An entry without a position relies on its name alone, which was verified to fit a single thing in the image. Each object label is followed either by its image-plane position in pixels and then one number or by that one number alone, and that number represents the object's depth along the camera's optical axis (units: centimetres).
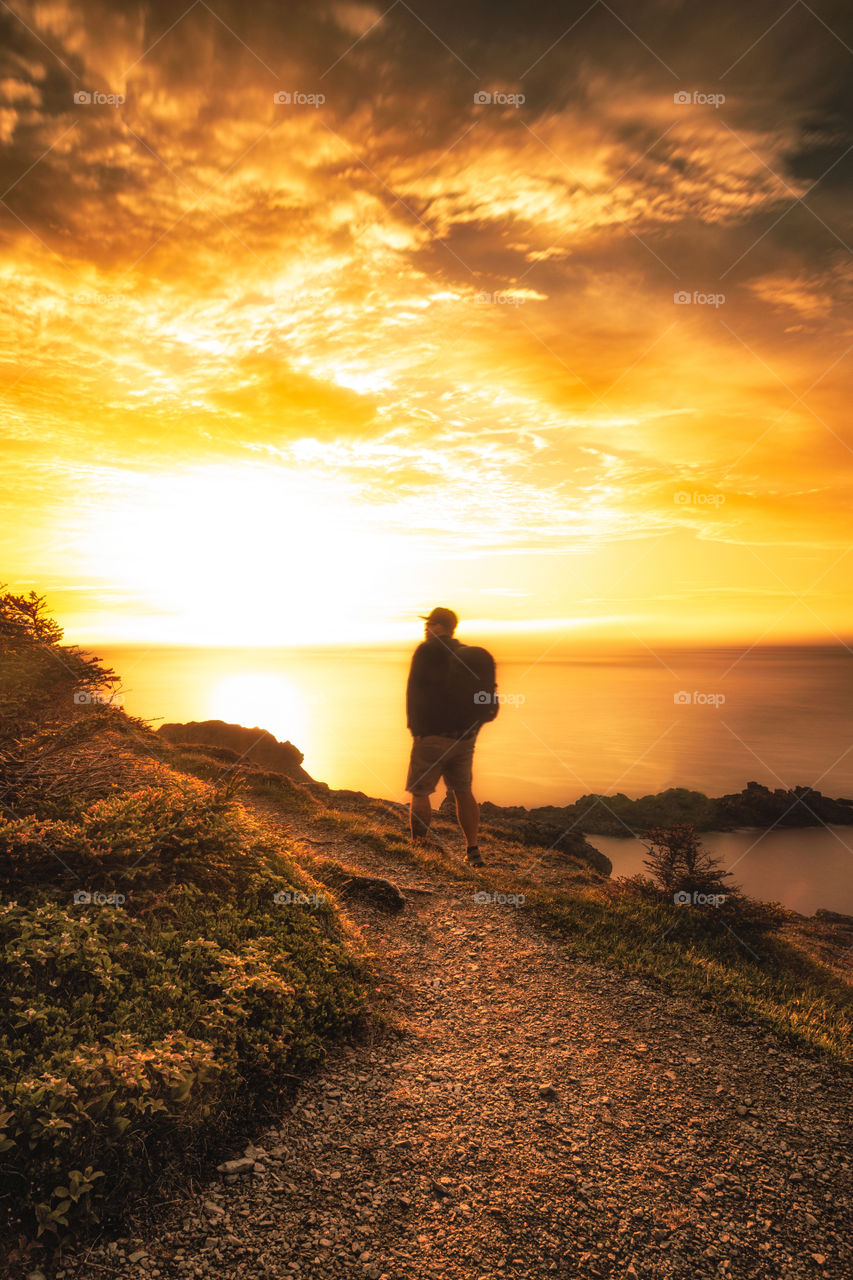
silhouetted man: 1124
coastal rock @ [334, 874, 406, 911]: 909
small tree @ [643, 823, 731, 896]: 1043
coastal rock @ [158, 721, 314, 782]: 2138
